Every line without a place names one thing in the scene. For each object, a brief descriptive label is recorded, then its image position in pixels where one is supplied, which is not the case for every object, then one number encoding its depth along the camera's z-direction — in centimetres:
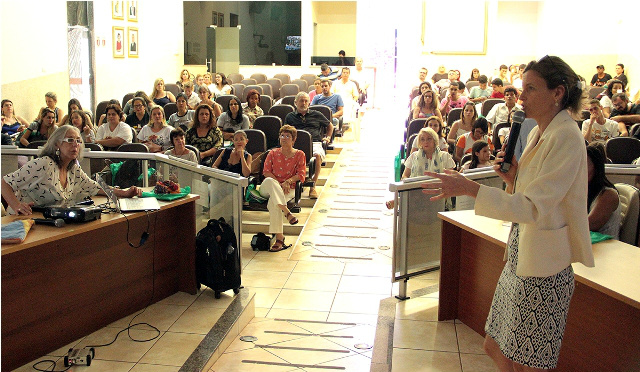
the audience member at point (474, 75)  1528
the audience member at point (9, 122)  877
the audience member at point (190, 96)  1123
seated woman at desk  417
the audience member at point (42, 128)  785
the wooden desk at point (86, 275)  355
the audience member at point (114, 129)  765
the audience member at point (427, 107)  905
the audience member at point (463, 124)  786
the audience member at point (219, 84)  1339
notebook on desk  421
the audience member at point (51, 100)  958
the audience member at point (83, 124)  761
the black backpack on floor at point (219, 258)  472
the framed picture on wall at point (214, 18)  1845
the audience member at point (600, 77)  1527
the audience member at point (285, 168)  659
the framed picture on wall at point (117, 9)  1352
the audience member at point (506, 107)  870
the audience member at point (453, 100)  1032
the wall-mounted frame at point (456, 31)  1811
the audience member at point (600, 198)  370
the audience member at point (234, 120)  841
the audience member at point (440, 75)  1652
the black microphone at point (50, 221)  373
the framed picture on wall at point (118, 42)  1369
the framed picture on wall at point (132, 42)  1432
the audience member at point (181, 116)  874
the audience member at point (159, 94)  1091
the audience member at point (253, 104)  988
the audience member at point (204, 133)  759
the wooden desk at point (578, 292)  286
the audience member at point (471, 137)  692
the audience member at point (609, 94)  980
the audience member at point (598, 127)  778
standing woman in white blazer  211
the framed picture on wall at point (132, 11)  1417
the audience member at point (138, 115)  884
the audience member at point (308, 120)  881
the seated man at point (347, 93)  1205
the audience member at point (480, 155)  565
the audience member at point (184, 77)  1377
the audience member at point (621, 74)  1506
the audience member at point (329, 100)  1077
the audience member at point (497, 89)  1157
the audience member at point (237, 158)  671
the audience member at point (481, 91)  1259
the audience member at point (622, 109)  914
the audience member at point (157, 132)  756
